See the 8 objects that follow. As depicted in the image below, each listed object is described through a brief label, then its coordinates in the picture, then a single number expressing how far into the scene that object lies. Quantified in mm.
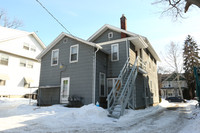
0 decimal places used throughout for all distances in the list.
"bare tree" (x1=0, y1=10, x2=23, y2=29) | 30688
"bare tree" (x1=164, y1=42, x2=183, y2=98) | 31850
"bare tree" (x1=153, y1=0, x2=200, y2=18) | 9016
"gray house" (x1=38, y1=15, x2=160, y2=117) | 11914
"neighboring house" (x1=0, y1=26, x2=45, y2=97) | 19953
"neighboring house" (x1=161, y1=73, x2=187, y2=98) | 45469
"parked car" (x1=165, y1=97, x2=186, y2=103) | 30009
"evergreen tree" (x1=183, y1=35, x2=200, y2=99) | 37406
